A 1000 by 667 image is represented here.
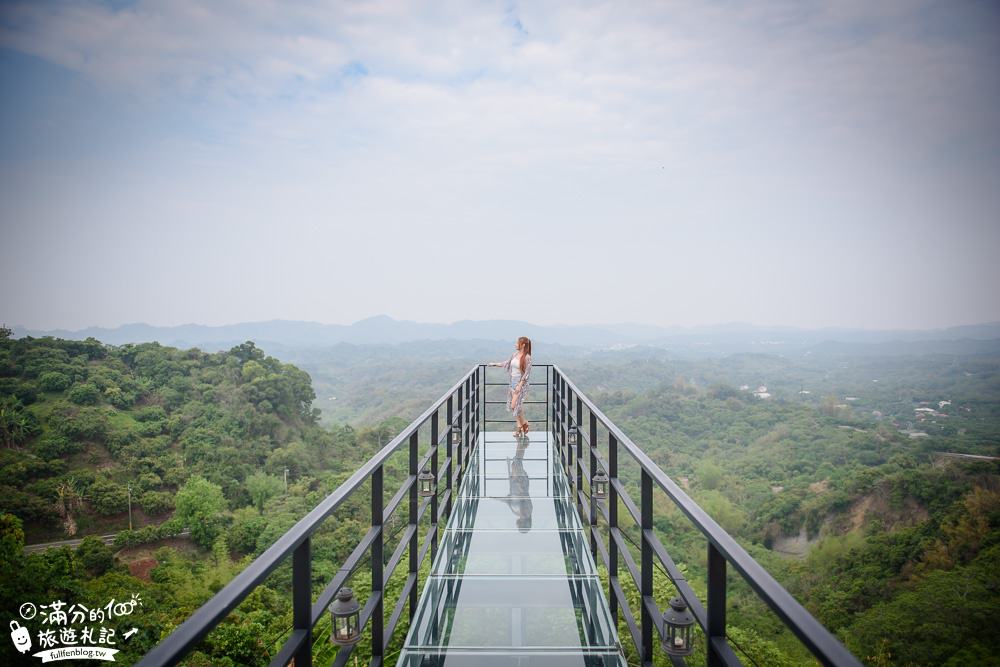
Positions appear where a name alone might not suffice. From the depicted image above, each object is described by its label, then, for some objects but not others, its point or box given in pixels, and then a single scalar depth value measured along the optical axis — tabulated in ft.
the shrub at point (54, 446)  127.85
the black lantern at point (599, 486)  11.10
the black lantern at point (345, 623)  5.89
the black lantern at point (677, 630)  5.67
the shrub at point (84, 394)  144.25
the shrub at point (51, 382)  146.10
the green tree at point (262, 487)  130.59
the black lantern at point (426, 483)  10.99
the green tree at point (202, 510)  115.34
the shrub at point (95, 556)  98.94
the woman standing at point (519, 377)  25.67
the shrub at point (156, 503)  121.19
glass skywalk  8.05
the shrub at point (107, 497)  117.60
